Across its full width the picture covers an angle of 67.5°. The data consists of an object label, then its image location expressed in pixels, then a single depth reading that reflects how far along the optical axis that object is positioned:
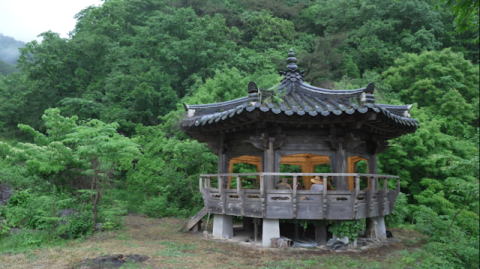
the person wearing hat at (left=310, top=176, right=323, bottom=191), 10.98
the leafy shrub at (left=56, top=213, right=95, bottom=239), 11.59
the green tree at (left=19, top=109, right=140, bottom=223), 11.67
